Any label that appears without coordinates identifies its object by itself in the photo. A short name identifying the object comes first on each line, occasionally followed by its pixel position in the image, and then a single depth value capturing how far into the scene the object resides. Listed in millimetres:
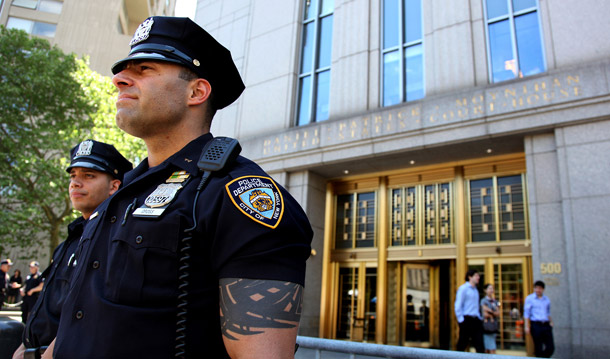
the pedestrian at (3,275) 10633
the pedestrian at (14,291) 14148
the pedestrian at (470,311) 7660
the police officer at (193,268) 1054
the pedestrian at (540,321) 7531
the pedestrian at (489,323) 7766
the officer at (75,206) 2410
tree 16453
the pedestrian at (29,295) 7650
